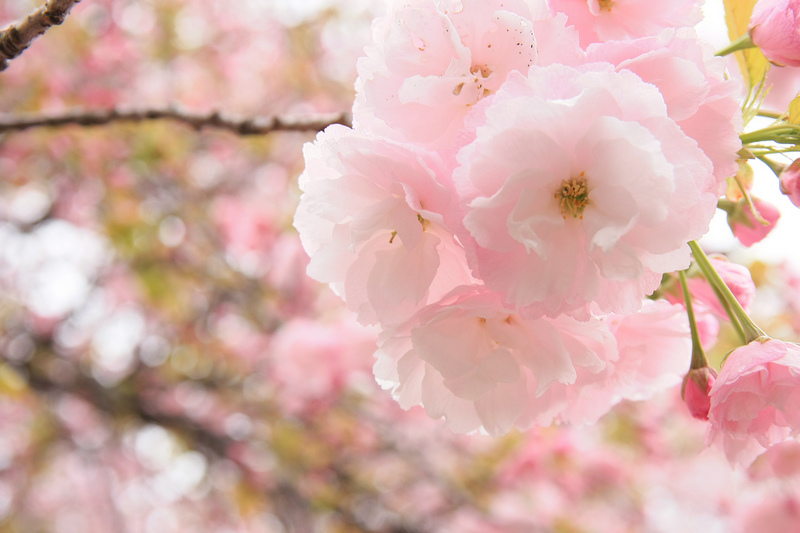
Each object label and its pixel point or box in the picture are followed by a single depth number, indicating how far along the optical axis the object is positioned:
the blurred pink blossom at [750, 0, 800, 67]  0.45
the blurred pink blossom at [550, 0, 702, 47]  0.44
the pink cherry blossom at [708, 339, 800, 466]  0.45
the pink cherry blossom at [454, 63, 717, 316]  0.42
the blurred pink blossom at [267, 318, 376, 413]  1.53
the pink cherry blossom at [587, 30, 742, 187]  0.43
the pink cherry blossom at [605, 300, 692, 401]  0.47
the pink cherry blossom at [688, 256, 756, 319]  0.47
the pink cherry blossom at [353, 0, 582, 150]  0.43
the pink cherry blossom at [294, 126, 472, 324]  0.43
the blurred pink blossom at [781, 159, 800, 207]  0.45
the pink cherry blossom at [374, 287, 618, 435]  0.44
